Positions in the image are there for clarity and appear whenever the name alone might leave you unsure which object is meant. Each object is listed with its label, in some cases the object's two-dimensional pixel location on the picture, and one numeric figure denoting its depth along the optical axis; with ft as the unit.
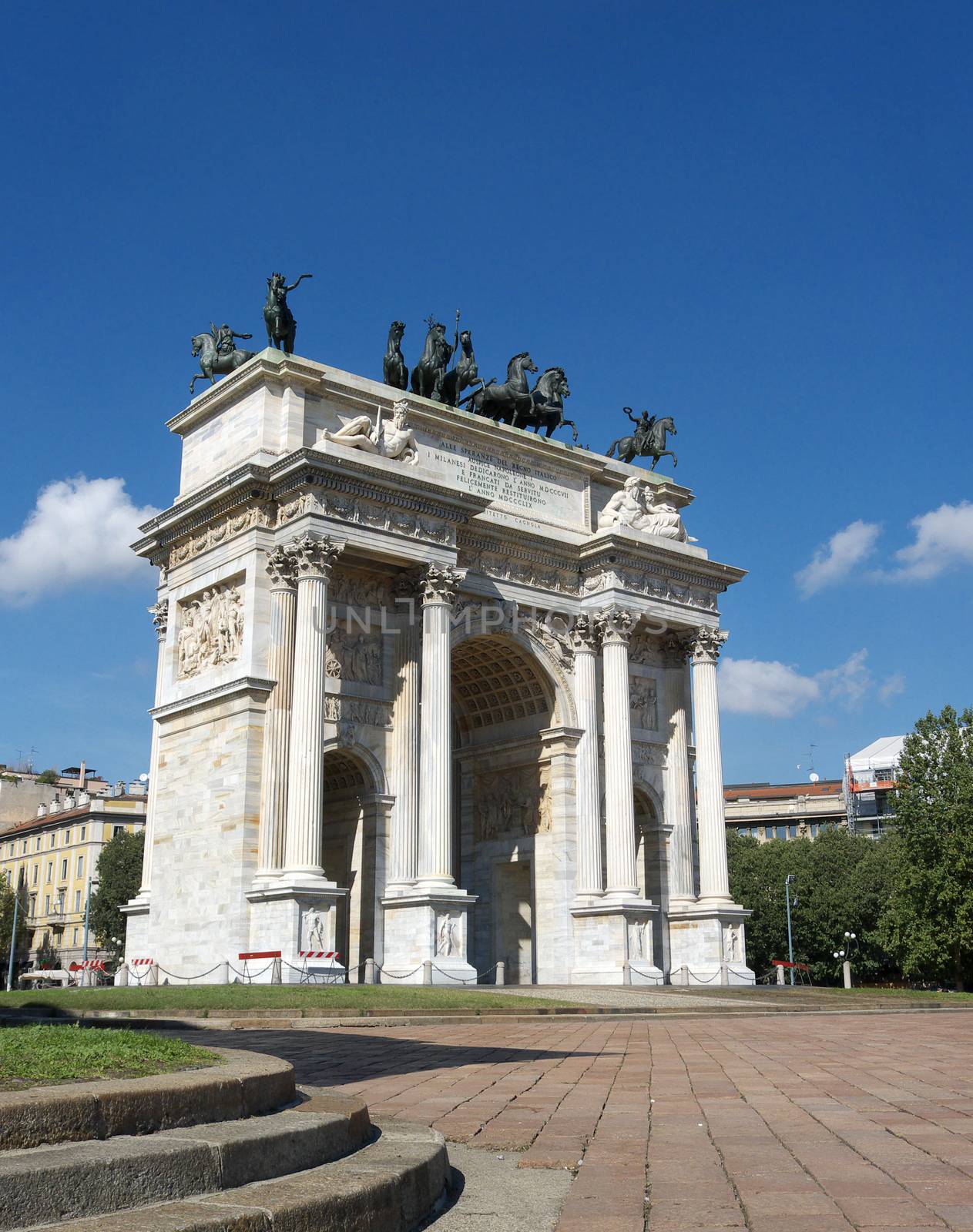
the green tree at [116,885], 278.87
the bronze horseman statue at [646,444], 170.60
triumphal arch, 120.98
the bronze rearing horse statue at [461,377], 150.82
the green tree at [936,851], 193.88
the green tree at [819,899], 283.59
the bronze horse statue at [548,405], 157.89
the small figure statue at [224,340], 143.95
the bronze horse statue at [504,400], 154.61
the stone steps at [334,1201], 16.63
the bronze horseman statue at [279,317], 137.59
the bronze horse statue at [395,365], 147.43
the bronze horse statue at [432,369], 148.36
